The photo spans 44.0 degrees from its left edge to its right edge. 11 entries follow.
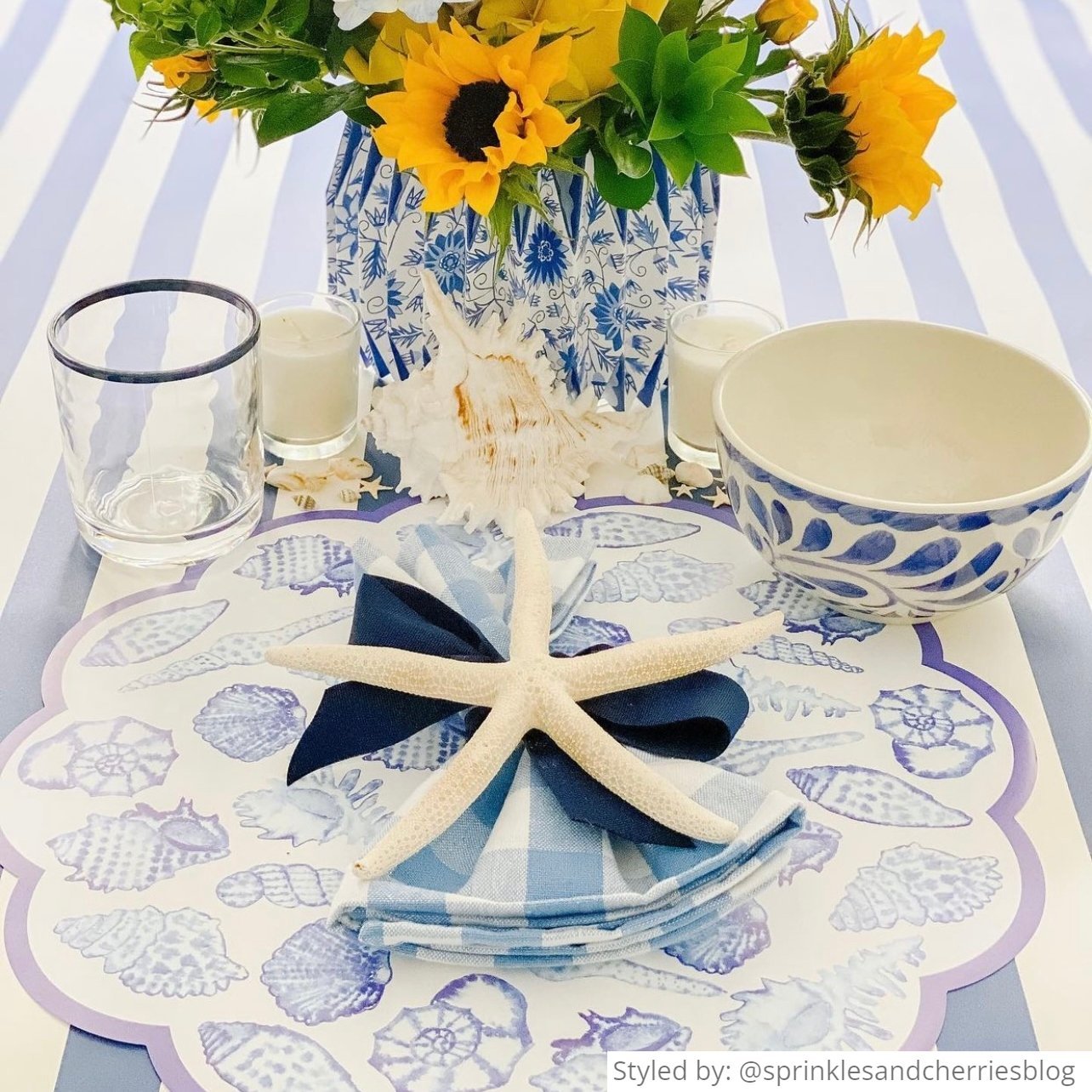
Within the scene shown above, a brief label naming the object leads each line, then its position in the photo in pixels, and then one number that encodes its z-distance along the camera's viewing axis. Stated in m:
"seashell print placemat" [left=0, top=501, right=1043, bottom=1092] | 0.52
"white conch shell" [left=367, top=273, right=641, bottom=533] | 0.80
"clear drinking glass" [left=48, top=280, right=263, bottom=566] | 0.73
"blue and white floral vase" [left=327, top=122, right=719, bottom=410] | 0.82
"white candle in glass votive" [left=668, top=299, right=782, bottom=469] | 0.83
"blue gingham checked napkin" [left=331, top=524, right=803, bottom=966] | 0.54
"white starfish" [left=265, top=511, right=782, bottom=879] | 0.55
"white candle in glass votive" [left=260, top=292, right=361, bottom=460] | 0.82
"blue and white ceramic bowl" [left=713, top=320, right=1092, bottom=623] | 0.65
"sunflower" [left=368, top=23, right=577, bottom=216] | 0.61
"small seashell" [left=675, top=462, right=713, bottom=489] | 0.84
